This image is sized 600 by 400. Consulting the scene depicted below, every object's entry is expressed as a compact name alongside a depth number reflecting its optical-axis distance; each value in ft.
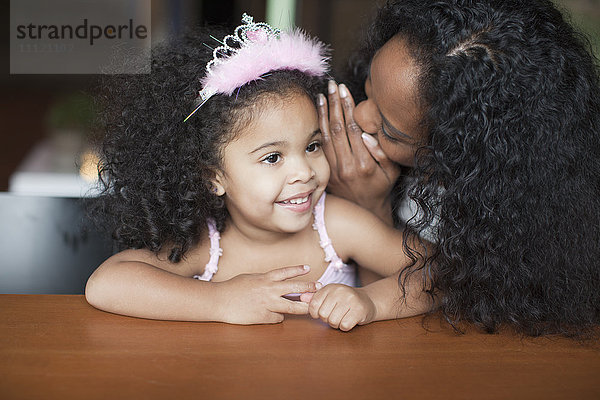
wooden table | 2.59
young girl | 4.14
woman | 3.54
